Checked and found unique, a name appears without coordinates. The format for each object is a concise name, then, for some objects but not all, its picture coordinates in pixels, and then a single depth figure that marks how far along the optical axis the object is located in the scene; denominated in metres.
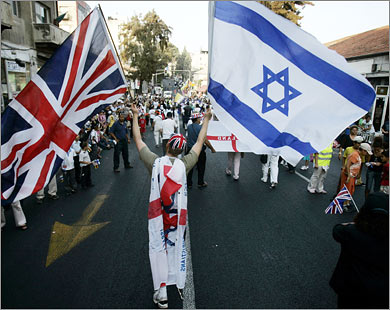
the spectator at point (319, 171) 7.18
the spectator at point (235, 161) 8.62
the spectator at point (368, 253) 2.15
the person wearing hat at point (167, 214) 3.20
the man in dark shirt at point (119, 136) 9.55
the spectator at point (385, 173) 6.18
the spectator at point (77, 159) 7.43
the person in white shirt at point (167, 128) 10.32
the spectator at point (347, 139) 8.38
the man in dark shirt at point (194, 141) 7.90
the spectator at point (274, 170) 7.80
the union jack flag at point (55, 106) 3.27
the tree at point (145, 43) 40.12
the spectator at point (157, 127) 12.33
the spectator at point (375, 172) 6.40
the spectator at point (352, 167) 6.29
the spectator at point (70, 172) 7.11
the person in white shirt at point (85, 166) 7.54
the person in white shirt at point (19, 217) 5.37
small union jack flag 4.97
